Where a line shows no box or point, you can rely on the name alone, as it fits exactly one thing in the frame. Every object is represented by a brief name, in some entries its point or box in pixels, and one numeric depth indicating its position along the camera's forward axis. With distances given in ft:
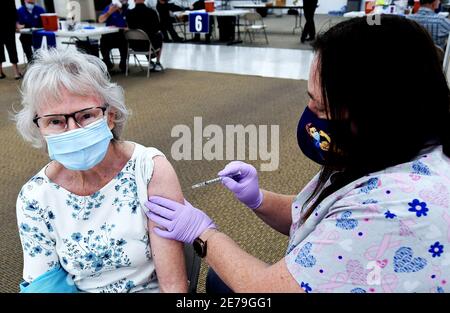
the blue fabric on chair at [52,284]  3.63
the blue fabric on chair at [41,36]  18.98
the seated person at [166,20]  31.45
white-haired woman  3.63
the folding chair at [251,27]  29.18
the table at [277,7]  37.91
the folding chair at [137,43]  19.85
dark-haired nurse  2.38
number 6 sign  27.84
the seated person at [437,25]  15.67
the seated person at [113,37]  21.04
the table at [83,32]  18.29
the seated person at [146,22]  20.22
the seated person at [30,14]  20.68
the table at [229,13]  28.02
